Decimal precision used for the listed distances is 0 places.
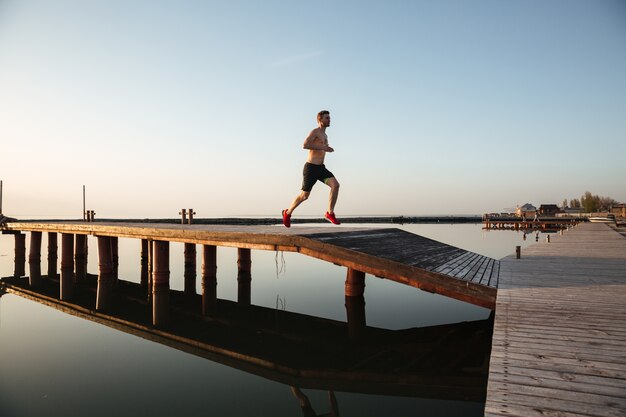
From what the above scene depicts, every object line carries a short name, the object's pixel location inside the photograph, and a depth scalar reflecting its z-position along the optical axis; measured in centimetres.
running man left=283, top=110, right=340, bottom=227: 913
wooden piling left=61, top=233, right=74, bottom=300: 1719
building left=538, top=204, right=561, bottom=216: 9256
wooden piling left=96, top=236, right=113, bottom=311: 1496
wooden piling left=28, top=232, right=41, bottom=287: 2067
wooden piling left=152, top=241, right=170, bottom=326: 1263
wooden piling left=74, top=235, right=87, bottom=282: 1867
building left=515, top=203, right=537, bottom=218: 10555
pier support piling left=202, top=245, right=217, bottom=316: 1440
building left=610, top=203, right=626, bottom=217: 6938
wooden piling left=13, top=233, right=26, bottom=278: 2236
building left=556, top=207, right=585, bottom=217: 10219
